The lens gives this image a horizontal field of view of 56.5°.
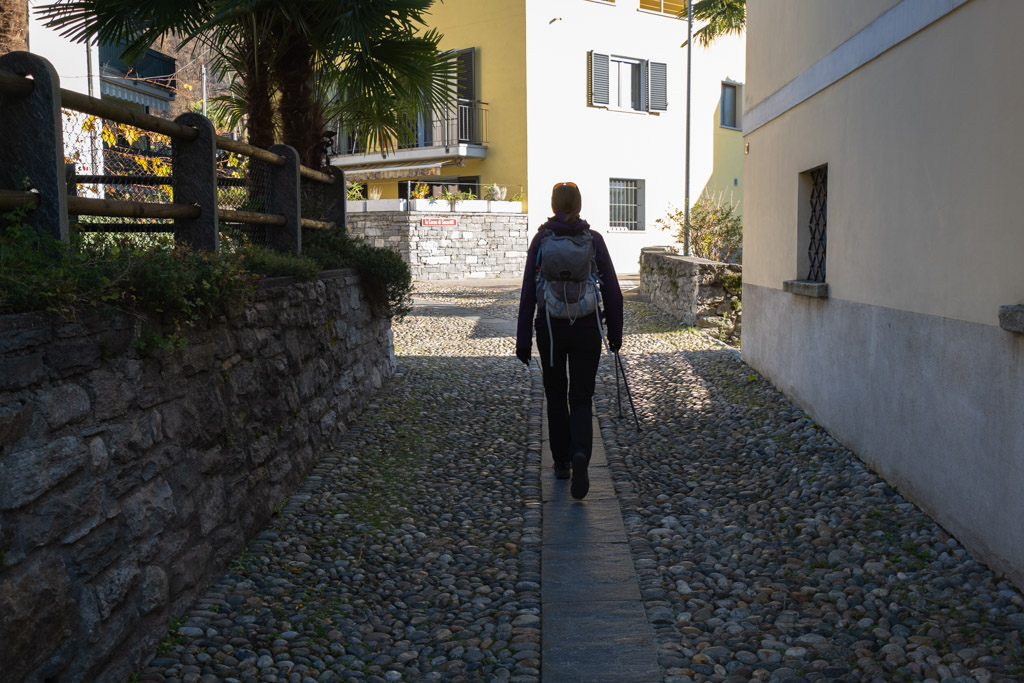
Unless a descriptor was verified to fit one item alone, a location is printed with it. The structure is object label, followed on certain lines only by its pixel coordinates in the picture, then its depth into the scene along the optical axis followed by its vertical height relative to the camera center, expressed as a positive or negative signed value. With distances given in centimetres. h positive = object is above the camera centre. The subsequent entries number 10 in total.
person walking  519 -50
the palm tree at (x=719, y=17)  2288 +552
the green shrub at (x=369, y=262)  778 -17
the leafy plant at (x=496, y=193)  2342 +122
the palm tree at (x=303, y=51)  688 +156
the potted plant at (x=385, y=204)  2259 +91
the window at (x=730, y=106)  2697 +390
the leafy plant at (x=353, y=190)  2258 +124
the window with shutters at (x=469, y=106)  2373 +338
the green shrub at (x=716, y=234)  1703 +17
